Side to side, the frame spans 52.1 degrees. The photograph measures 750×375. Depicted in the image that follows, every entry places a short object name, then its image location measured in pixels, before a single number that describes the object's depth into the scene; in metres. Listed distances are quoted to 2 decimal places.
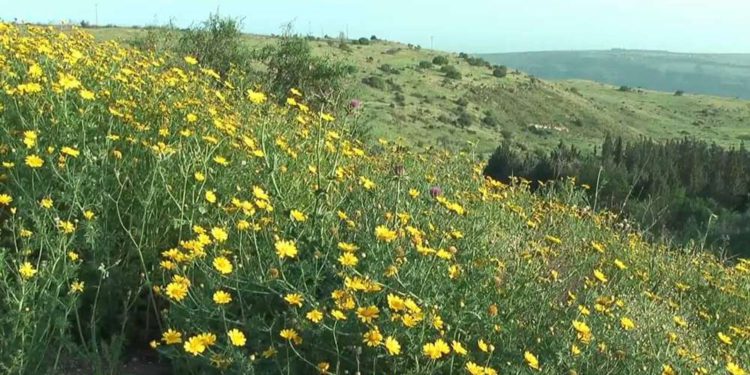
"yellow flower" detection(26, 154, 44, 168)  3.19
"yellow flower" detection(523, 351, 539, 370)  2.41
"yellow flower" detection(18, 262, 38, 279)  2.61
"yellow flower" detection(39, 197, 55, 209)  2.91
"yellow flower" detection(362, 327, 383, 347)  2.32
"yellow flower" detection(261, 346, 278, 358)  2.44
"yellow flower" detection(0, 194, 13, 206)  3.11
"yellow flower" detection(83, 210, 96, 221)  2.96
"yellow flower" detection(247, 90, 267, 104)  4.03
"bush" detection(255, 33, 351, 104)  16.36
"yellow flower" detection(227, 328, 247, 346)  2.38
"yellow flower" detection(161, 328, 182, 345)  2.45
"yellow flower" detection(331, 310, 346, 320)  2.39
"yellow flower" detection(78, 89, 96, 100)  3.85
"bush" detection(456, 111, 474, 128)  37.97
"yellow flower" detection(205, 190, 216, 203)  3.27
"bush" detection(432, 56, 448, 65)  51.06
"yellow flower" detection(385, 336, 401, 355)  2.33
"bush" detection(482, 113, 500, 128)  40.06
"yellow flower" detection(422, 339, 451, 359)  2.35
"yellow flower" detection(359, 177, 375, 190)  3.58
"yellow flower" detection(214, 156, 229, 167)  3.55
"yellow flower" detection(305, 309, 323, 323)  2.42
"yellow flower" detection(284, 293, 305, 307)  2.53
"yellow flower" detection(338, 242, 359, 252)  2.79
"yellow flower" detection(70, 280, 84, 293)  2.64
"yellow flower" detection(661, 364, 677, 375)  2.66
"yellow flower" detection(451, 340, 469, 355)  2.37
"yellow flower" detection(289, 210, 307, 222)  3.01
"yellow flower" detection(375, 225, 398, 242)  2.88
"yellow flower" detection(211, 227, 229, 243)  2.89
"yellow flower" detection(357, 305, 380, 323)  2.42
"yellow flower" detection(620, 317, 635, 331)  2.81
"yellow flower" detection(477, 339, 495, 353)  2.47
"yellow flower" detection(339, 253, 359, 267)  2.72
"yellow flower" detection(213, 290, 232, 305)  2.54
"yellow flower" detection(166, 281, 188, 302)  2.51
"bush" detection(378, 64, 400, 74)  44.05
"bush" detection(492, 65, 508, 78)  51.66
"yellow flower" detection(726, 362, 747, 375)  2.83
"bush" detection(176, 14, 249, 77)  15.38
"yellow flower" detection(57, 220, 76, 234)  2.82
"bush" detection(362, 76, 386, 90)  39.44
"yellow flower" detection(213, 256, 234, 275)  2.69
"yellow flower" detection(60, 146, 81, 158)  3.22
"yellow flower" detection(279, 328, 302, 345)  2.40
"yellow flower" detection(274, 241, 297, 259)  2.66
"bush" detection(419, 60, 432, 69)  48.56
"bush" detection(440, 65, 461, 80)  47.81
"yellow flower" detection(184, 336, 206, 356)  2.33
